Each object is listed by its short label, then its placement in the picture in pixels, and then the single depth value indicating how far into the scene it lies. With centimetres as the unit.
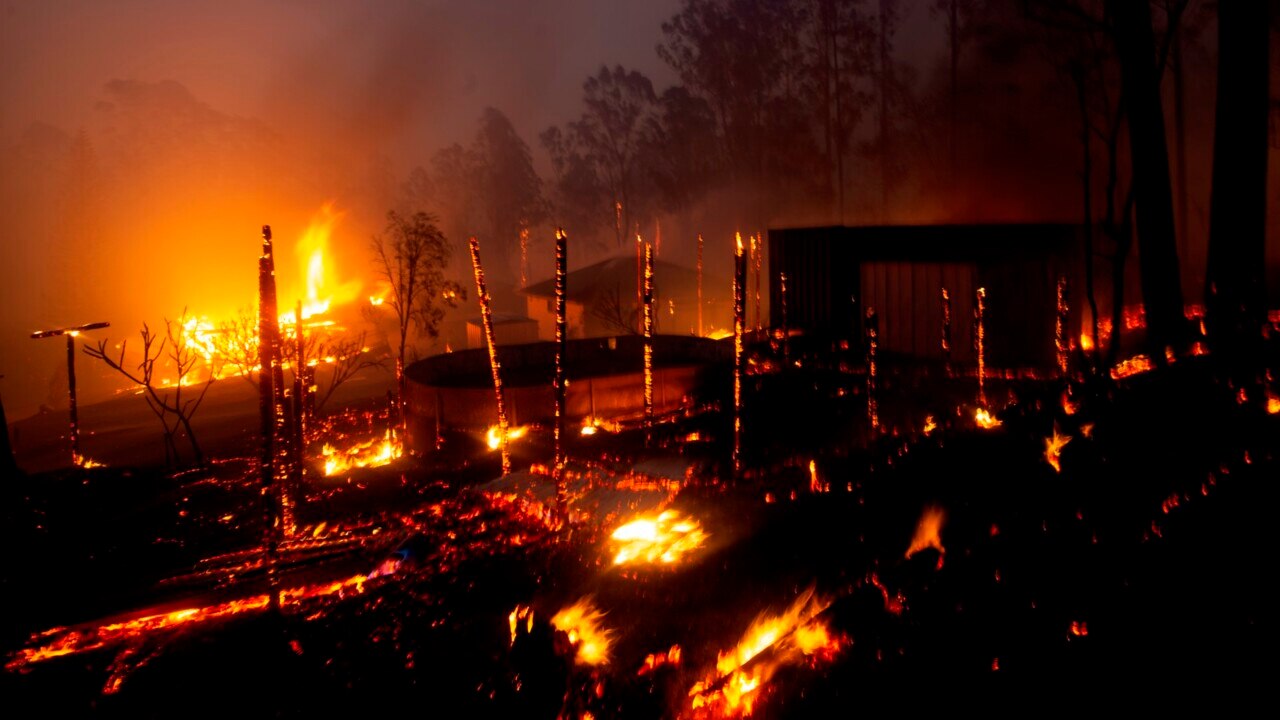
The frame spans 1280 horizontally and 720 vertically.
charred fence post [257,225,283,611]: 757
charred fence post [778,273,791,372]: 1620
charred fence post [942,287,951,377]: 1455
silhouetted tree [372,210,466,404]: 2772
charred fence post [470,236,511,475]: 1081
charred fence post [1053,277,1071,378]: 1409
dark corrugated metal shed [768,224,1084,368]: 1423
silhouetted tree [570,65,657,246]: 5166
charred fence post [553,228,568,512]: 978
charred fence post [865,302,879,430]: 1224
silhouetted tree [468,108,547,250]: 6431
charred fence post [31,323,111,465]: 1248
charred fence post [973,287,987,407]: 1406
